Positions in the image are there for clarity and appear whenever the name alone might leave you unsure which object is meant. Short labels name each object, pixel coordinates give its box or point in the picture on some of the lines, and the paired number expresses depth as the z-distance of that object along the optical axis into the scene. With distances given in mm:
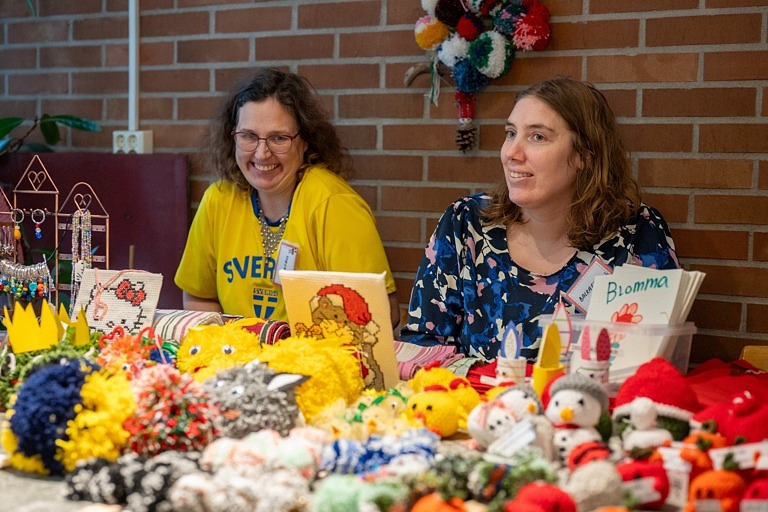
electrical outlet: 4825
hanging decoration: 4304
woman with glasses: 4265
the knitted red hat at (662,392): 3246
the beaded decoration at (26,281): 3745
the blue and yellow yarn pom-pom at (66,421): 3144
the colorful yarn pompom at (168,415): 3169
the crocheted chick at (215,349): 3451
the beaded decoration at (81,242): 3762
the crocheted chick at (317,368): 3348
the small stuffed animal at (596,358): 3317
